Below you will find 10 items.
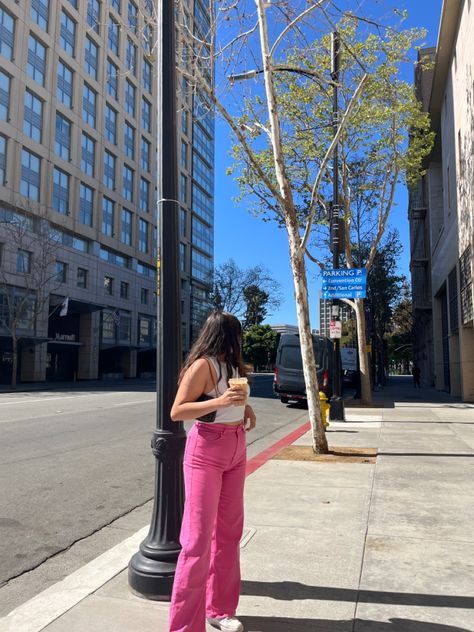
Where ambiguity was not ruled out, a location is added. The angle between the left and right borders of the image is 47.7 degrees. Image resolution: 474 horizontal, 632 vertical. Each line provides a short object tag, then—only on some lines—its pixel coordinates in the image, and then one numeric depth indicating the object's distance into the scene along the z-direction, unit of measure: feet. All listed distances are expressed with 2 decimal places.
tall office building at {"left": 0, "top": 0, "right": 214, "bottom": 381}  117.60
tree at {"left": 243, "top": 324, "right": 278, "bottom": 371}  290.56
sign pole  45.93
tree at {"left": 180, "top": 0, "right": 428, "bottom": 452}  28.07
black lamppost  11.18
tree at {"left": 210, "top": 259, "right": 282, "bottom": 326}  185.78
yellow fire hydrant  38.22
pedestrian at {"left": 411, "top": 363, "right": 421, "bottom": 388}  117.80
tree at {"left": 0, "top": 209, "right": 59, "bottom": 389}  108.47
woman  8.87
